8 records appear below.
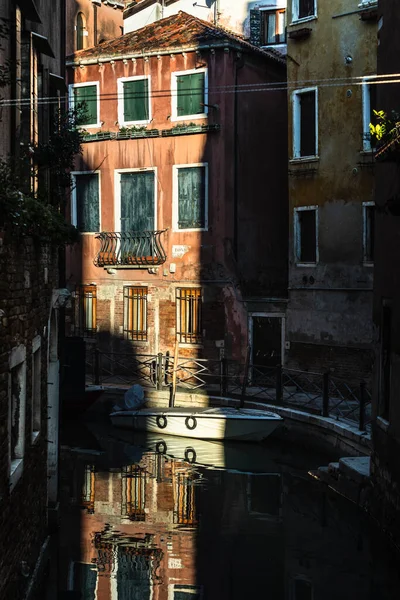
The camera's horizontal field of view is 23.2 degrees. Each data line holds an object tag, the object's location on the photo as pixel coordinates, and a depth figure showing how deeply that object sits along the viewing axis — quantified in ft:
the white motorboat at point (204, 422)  65.41
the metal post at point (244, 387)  68.23
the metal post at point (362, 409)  55.98
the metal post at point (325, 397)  61.82
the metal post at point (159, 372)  76.38
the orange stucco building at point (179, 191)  80.74
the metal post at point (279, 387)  67.36
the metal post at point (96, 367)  78.23
